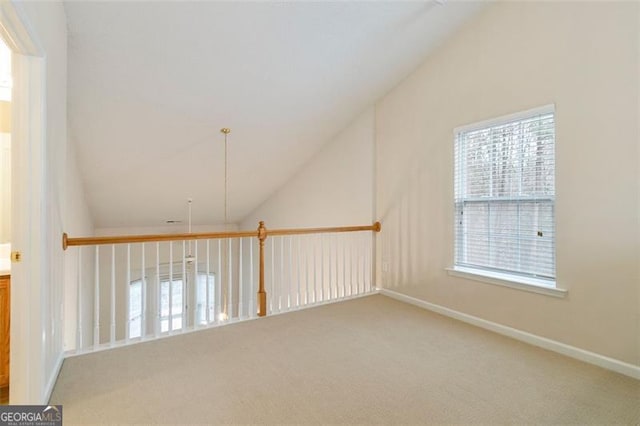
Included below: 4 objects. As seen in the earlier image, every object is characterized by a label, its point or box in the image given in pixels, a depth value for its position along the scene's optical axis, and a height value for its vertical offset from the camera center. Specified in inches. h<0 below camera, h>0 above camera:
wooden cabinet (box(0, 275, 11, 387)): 78.4 -26.9
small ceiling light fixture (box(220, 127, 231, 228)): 161.9 +23.0
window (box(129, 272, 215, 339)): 286.8 -82.7
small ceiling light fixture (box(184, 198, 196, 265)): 171.7 -24.8
